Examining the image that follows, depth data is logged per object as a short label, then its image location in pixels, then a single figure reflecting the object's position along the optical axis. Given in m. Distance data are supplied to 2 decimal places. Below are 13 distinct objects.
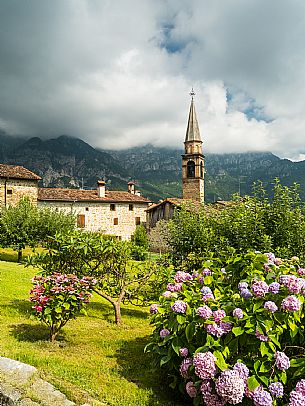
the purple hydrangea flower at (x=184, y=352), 3.43
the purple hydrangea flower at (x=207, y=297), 3.69
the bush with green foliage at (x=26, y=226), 20.77
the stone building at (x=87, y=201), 32.88
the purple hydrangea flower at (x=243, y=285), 3.64
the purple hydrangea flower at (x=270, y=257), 4.44
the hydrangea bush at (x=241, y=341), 2.97
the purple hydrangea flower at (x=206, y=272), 4.51
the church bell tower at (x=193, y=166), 49.00
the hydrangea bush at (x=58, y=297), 5.18
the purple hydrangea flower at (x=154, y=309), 4.23
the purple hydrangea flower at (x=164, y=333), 3.77
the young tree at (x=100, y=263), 6.90
